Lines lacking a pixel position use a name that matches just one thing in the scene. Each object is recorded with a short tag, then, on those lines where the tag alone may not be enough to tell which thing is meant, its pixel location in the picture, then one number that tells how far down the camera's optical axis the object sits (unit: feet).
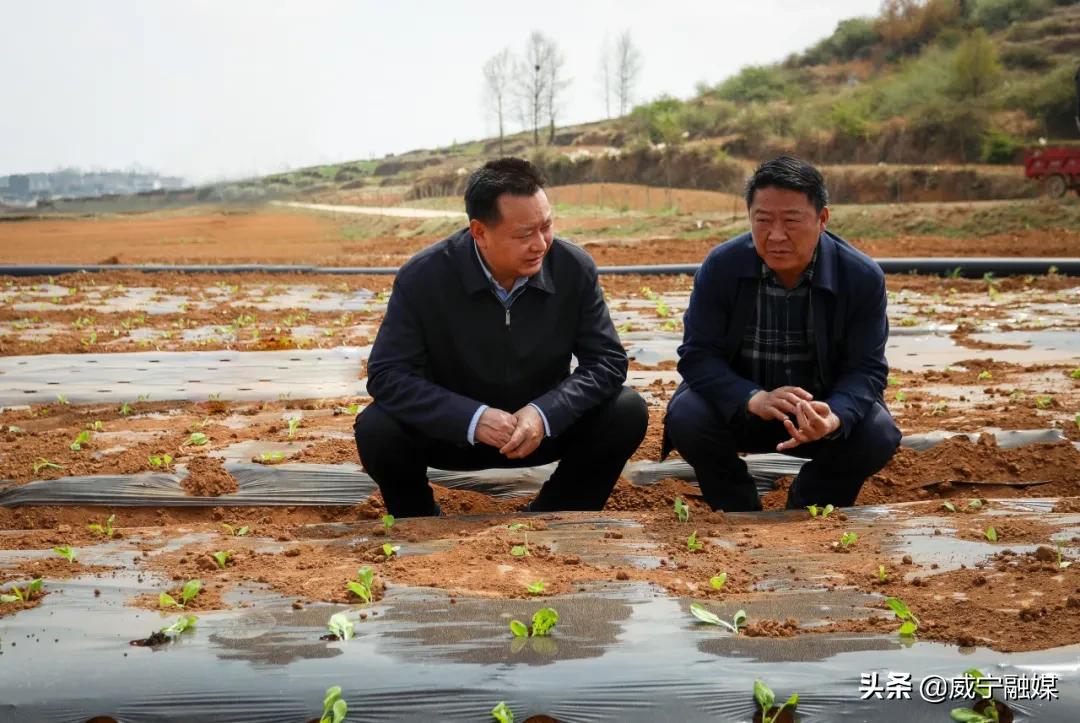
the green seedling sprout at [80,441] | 13.05
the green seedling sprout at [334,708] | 6.24
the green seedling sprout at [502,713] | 6.22
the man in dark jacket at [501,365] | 9.96
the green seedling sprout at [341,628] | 7.01
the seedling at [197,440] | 13.23
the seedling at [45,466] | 12.35
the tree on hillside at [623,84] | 128.98
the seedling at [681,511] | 9.65
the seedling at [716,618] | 7.11
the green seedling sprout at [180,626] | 7.03
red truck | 54.75
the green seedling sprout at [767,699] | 6.29
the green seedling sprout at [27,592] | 7.79
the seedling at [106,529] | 9.47
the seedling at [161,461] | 12.35
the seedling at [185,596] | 7.56
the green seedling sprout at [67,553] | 8.62
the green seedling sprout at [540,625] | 6.95
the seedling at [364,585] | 7.66
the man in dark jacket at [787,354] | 9.96
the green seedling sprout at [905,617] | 6.86
